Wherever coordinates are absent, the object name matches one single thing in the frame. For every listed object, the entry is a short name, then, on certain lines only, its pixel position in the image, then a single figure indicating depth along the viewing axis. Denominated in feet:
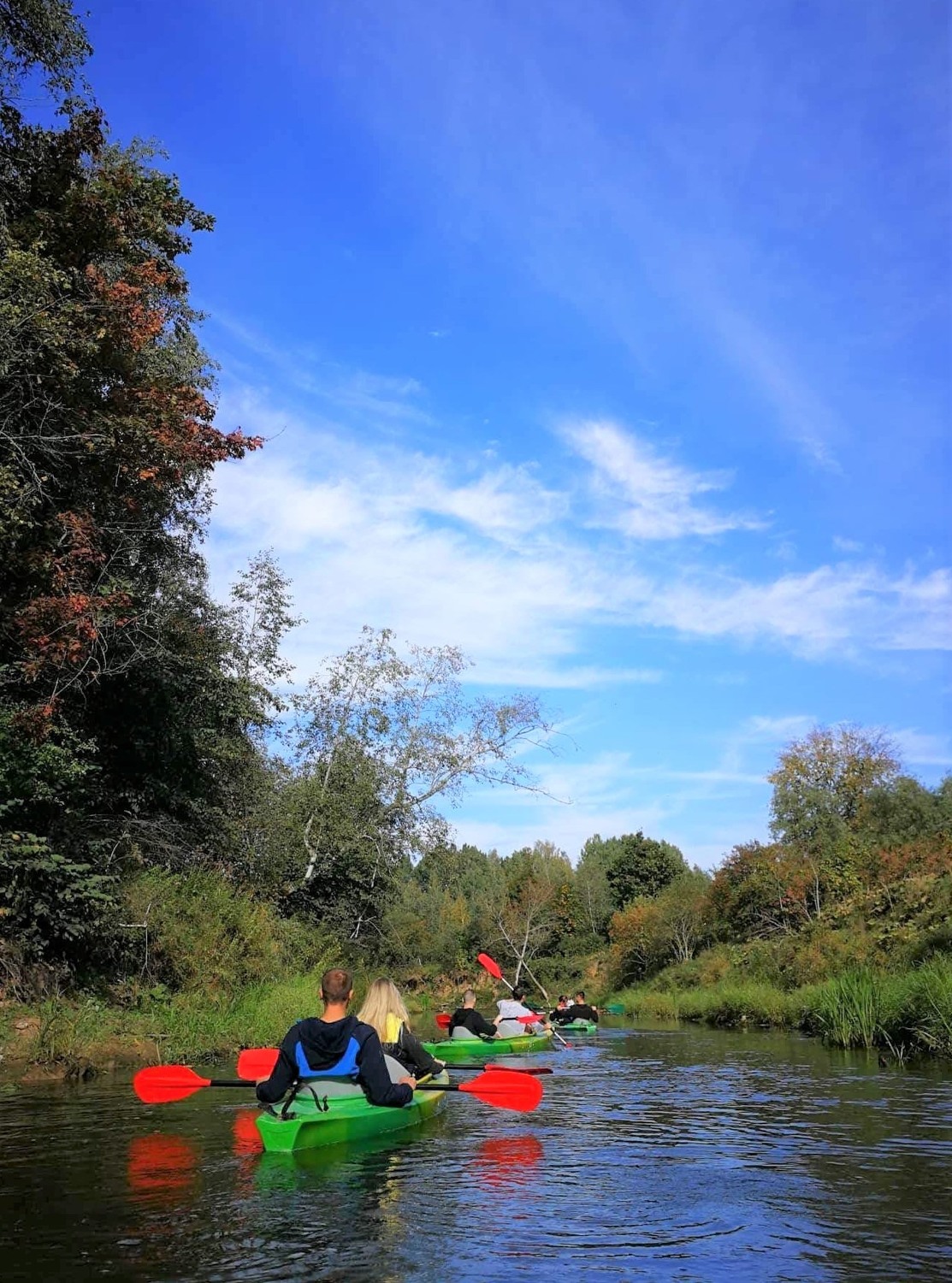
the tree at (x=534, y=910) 176.96
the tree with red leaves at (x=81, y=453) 41.47
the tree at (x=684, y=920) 123.44
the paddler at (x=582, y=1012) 78.28
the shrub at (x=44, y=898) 41.16
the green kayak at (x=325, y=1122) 22.36
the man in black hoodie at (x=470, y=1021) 54.70
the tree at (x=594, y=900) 197.06
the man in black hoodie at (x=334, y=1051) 23.80
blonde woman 29.71
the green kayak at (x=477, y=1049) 50.57
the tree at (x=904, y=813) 97.50
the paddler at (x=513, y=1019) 58.34
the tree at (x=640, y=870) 179.83
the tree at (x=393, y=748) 82.79
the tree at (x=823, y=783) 131.75
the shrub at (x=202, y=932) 50.16
